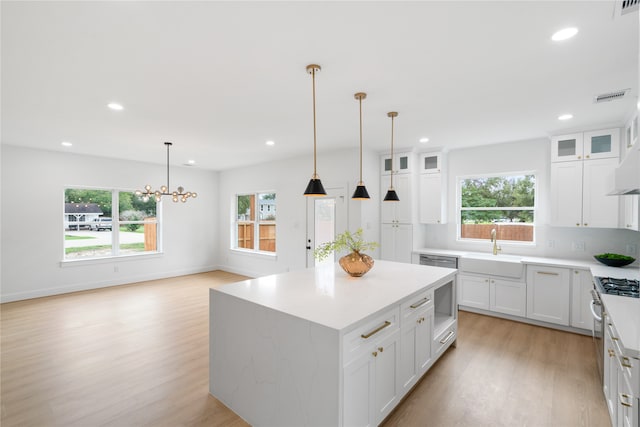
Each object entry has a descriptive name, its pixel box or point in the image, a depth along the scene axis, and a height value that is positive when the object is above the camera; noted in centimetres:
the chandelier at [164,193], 493 +28
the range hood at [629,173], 150 +20
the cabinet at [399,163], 511 +81
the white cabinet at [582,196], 371 +19
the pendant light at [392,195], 337 +17
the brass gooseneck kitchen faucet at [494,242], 472 -51
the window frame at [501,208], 457 +3
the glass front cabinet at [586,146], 367 +83
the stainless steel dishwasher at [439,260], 468 -81
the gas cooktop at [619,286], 245 -67
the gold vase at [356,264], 281 -51
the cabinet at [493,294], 415 -121
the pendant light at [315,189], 263 +18
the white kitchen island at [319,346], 169 -90
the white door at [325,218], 531 -16
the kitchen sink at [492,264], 413 -78
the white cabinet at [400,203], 510 +12
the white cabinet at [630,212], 315 -2
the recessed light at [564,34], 183 +109
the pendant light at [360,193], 293 +17
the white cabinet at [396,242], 510 -56
